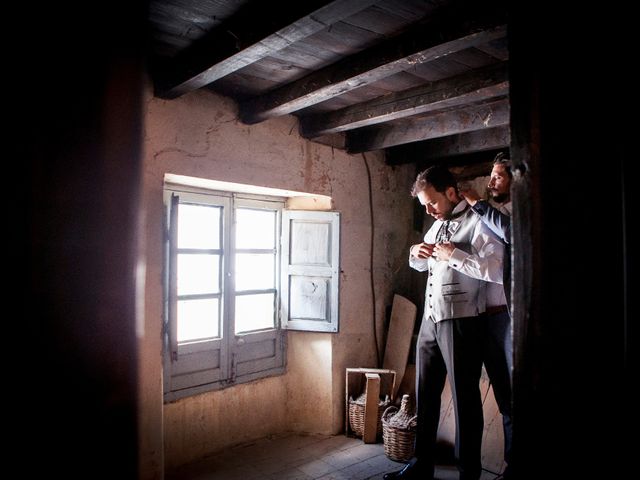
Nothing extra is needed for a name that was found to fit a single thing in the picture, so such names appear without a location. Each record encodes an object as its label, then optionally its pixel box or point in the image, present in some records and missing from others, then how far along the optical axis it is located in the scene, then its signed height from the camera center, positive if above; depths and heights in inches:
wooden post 146.2 -53.6
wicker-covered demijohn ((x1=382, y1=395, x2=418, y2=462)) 131.4 -56.6
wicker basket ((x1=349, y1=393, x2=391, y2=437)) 149.6 -56.1
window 130.9 -9.9
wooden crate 146.5 -48.2
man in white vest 102.3 -16.2
